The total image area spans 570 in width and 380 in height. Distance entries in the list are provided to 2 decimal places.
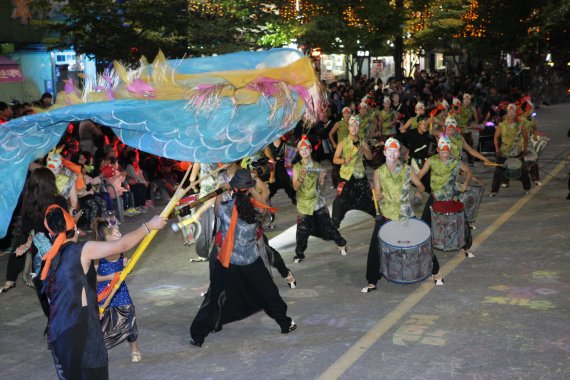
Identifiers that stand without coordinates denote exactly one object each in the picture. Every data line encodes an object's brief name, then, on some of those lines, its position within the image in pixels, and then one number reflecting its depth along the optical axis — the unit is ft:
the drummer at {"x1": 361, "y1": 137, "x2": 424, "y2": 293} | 32.48
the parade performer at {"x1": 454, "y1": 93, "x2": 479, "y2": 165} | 65.31
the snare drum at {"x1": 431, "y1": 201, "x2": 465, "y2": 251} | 36.06
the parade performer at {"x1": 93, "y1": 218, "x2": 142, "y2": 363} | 24.79
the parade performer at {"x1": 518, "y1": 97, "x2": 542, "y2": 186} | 54.03
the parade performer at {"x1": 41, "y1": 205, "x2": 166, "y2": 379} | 19.25
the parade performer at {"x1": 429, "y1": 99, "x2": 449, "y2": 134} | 55.83
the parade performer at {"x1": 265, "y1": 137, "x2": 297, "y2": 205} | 51.26
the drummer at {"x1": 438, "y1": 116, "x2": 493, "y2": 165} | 43.52
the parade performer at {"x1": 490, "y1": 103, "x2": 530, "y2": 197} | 53.36
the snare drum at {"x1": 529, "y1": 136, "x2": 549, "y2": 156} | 55.72
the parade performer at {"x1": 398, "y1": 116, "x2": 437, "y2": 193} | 55.06
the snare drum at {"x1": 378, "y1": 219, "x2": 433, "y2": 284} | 31.30
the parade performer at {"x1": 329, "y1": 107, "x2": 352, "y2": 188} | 58.44
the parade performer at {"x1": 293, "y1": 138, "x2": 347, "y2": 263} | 38.20
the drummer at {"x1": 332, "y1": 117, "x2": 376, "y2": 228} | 42.29
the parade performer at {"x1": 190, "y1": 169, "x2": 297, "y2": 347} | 26.91
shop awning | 85.40
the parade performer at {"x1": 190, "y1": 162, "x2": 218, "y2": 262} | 37.06
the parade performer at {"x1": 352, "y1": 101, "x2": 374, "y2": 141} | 62.80
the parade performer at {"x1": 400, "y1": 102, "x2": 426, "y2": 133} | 57.80
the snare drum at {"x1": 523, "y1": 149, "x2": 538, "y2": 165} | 53.73
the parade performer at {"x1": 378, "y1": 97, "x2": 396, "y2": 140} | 66.49
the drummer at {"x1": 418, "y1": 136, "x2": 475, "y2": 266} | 37.01
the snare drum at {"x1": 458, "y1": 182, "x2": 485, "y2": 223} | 40.45
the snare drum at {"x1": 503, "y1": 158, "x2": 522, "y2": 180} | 53.06
